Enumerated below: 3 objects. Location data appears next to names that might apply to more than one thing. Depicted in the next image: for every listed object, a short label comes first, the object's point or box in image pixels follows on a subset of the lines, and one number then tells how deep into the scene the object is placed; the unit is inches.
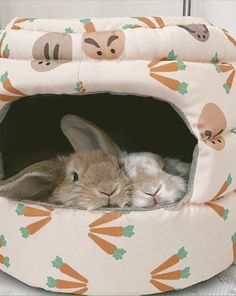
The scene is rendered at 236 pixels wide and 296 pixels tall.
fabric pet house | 32.7
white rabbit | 34.8
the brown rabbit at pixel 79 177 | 34.7
